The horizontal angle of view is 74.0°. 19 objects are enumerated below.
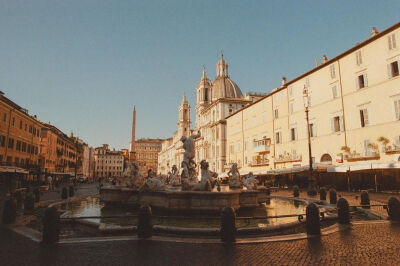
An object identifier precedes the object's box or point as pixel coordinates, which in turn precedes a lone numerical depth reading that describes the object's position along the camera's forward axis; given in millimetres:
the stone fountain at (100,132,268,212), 10398
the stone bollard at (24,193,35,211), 12922
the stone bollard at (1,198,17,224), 9393
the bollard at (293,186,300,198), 20516
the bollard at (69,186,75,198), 20495
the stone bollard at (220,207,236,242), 6969
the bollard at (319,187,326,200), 16922
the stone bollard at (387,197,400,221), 9688
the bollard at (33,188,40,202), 16219
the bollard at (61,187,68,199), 18325
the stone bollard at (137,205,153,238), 7242
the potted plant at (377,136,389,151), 23828
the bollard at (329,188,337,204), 14875
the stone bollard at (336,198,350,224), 9305
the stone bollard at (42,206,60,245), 6867
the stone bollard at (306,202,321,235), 7723
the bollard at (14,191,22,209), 15098
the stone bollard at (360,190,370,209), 13359
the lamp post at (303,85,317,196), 20273
